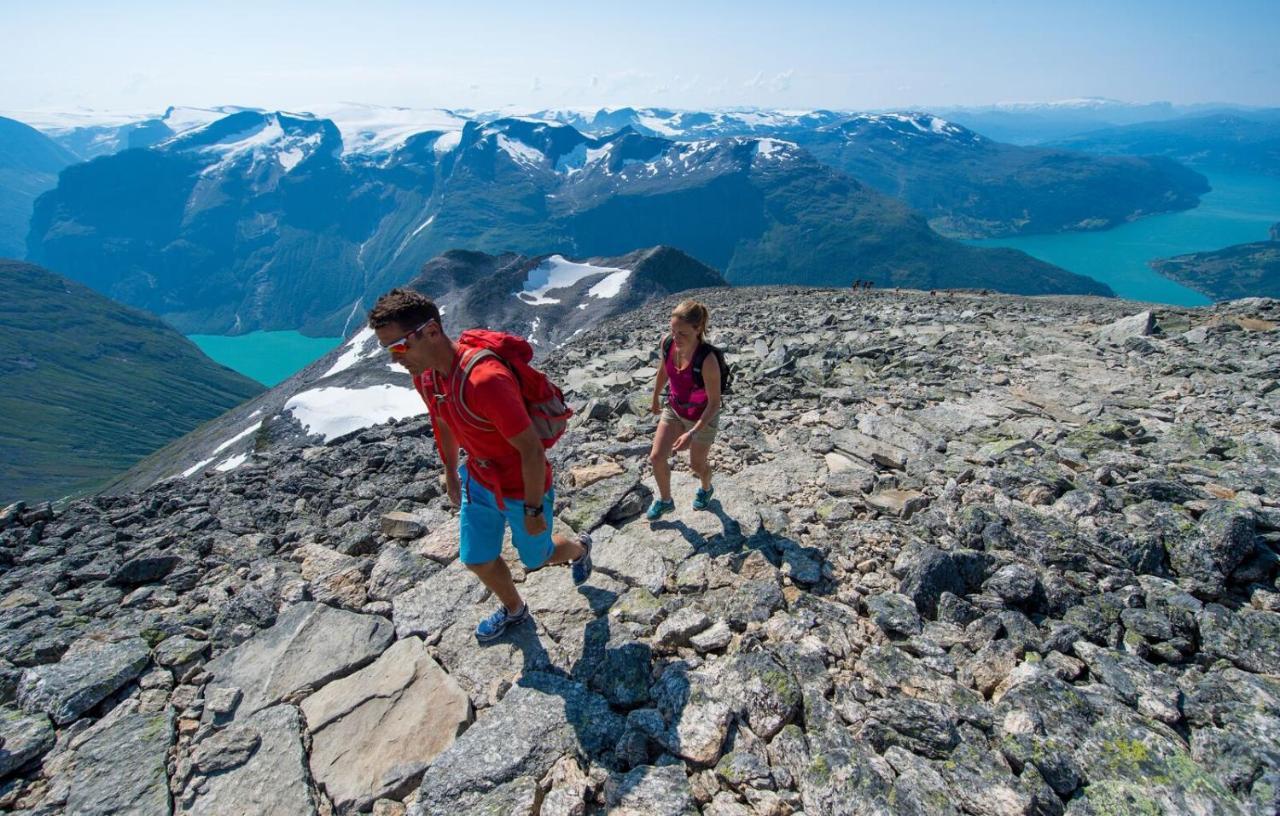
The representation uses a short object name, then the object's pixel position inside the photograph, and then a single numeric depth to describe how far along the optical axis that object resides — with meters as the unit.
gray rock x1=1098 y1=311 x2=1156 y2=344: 15.93
